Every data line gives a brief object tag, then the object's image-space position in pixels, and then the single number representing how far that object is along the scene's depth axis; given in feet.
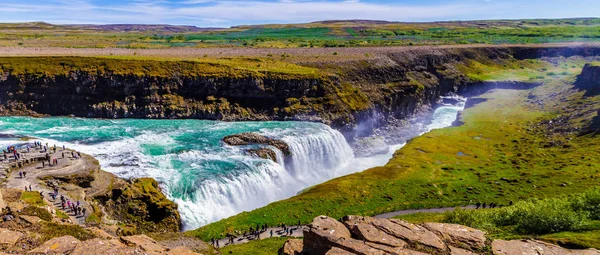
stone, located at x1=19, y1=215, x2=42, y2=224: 85.55
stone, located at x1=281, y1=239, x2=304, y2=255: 87.95
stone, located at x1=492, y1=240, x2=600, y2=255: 72.90
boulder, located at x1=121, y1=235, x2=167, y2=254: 75.25
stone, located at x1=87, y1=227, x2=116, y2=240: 87.33
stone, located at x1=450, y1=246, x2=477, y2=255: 72.74
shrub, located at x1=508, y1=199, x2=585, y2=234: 98.68
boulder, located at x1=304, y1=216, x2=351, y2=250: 76.64
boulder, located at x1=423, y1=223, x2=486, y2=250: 76.07
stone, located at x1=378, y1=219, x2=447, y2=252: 74.54
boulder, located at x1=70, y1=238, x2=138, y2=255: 69.67
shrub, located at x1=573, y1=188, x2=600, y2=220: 108.27
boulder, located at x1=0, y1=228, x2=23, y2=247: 71.08
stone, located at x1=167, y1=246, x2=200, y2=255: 78.16
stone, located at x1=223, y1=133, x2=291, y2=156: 234.17
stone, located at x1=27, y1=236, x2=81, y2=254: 68.74
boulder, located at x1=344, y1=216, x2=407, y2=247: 74.87
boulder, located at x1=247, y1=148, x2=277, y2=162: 220.64
